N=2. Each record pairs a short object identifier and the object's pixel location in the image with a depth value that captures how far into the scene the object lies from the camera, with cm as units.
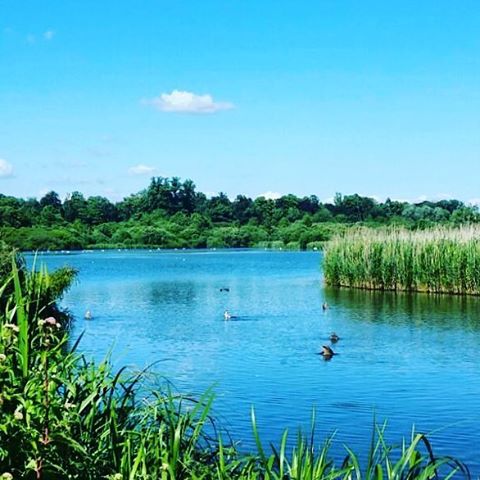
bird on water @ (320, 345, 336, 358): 1631
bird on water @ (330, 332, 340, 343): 1845
